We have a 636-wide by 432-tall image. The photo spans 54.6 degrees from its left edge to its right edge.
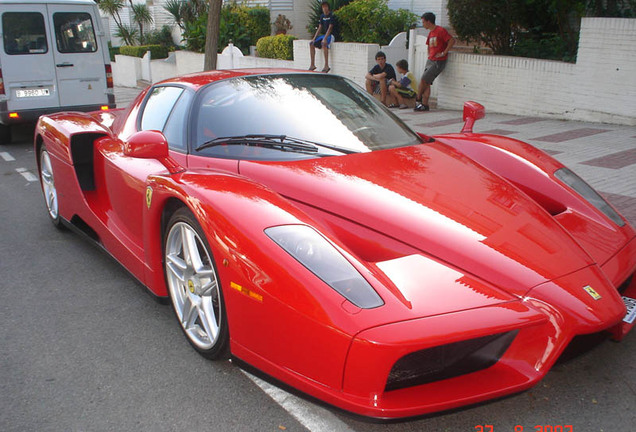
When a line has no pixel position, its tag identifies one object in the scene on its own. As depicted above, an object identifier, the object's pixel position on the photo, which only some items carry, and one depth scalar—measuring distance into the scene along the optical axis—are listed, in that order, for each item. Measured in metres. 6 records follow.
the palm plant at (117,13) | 26.85
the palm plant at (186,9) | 23.48
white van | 9.98
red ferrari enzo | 2.23
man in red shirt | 11.76
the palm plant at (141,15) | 26.69
